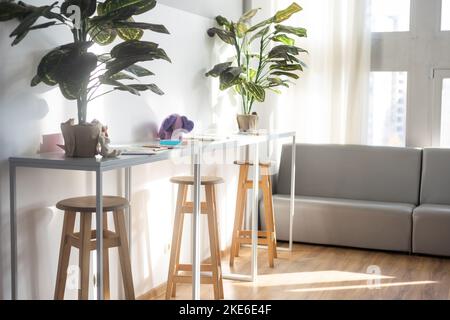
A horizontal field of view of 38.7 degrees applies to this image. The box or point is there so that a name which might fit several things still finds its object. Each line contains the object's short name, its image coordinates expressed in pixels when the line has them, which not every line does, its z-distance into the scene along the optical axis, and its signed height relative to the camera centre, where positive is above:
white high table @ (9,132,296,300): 2.48 -0.21
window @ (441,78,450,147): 5.30 +0.03
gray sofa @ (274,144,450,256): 4.86 -0.66
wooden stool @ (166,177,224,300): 3.71 -0.71
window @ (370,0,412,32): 5.38 +0.86
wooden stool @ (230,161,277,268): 4.57 -0.68
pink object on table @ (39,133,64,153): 2.85 -0.12
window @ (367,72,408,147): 5.44 +0.07
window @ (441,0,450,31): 5.25 +0.84
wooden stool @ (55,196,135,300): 2.70 -0.55
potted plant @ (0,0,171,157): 2.50 +0.26
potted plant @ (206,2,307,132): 4.36 +0.40
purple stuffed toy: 3.69 -0.07
